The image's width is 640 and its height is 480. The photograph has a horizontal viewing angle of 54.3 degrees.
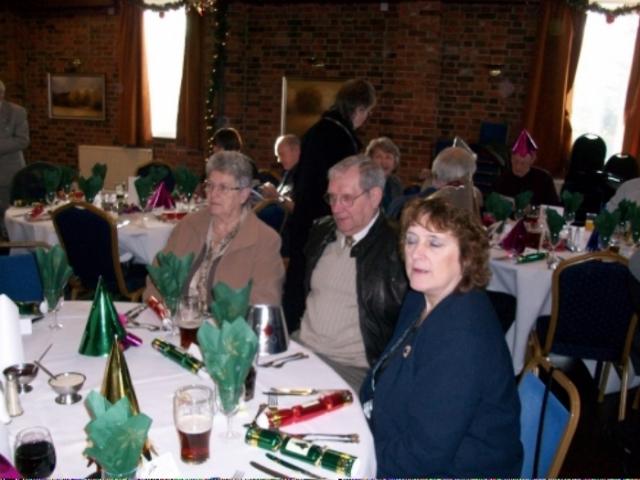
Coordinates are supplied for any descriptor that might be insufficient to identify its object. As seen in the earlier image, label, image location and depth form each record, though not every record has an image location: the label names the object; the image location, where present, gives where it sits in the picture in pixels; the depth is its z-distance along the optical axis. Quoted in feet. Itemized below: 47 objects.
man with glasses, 7.65
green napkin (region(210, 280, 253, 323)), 5.93
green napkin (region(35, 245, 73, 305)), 6.77
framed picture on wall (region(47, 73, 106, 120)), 27.68
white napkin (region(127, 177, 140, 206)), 14.69
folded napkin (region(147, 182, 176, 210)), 14.84
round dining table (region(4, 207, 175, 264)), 12.78
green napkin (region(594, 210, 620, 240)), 12.09
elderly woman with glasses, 8.42
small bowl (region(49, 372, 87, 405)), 5.31
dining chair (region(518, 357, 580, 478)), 5.01
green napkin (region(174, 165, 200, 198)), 15.43
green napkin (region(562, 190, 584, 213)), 13.64
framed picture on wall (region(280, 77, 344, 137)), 23.36
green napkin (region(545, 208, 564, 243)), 12.01
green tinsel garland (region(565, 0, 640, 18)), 14.79
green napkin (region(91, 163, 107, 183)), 15.64
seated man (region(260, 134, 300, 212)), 16.25
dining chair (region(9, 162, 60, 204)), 15.40
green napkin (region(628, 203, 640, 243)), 12.76
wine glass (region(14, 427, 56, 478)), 4.14
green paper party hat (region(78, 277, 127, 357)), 6.22
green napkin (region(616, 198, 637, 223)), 13.03
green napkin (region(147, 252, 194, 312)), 6.59
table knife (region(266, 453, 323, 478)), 4.43
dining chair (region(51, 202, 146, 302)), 11.46
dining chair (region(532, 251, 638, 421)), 9.70
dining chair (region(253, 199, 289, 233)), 12.86
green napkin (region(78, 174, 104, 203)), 14.38
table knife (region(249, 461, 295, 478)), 4.39
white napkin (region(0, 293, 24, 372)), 5.50
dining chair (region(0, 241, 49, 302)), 8.55
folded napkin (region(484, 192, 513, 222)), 13.71
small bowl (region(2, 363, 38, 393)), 5.47
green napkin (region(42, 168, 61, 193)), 14.40
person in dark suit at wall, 11.28
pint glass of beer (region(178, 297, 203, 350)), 6.45
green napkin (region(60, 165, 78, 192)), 15.92
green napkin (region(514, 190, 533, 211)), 14.32
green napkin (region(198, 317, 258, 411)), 4.67
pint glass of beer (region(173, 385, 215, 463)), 4.45
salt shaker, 5.01
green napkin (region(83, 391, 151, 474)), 3.63
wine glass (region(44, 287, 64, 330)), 6.92
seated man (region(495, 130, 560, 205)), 16.75
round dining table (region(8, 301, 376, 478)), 4.50
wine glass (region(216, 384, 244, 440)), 4.71
